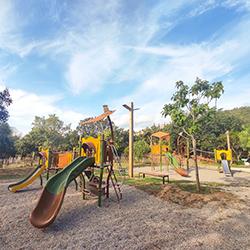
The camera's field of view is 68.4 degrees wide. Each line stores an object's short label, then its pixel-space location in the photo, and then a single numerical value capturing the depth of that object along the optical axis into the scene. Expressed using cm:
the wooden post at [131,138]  968
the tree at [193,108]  588
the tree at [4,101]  1461
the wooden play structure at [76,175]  370
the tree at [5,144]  2085
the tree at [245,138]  1844
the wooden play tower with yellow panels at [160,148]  1326
